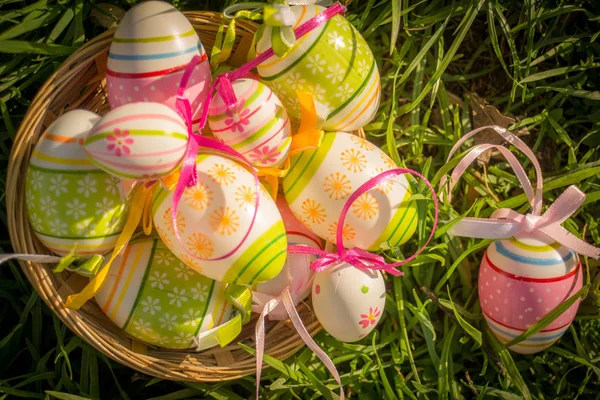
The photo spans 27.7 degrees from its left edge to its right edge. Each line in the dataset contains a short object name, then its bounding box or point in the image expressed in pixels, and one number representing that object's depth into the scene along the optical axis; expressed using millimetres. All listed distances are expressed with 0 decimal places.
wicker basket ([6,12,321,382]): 505
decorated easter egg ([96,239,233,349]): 512
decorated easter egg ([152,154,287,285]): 486
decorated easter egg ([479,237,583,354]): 530
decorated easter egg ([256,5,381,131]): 504
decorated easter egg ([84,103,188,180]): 464
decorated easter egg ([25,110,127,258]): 488
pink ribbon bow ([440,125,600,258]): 536
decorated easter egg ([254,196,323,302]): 529
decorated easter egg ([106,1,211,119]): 486
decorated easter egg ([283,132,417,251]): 510
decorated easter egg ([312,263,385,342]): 513
